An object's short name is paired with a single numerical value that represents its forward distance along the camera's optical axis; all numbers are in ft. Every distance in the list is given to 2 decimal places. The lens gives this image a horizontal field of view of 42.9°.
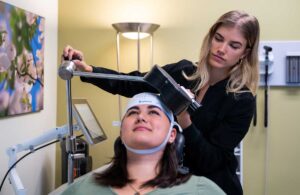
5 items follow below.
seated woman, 4.36
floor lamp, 7.61
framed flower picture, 6.05
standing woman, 4.80
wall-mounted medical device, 8.29
